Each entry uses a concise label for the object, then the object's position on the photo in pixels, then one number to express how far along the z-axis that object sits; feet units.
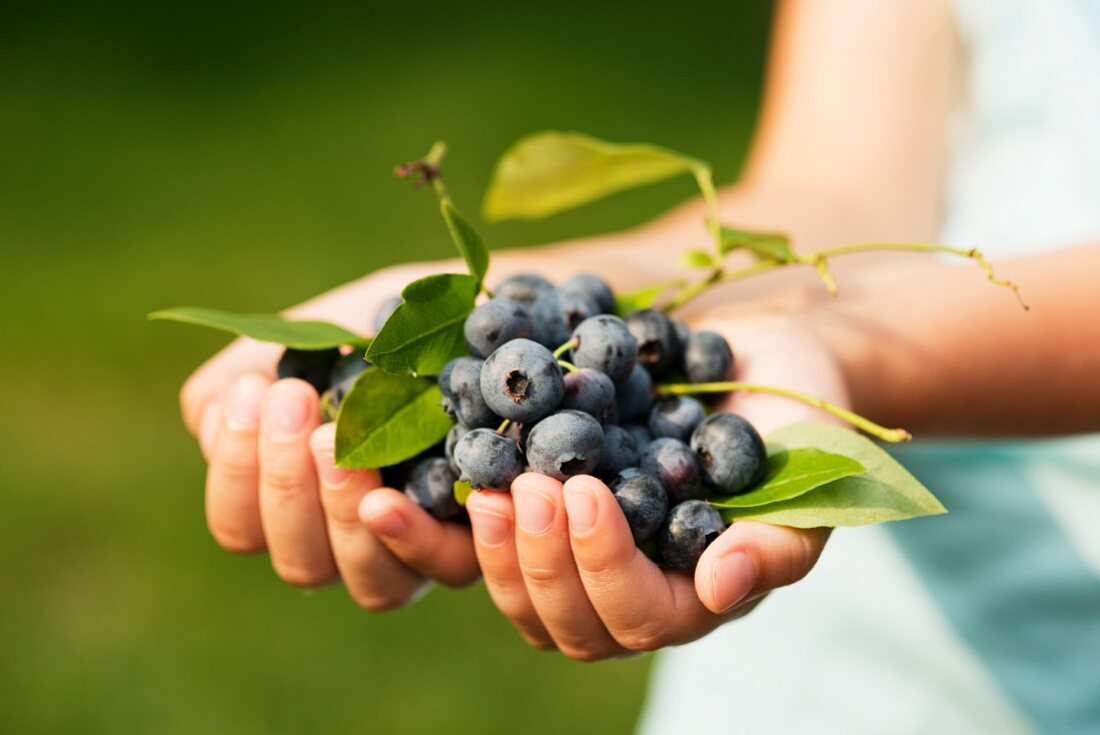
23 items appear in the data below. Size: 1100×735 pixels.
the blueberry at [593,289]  1.88
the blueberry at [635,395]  1.85
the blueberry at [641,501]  1.76
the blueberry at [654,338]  1.88
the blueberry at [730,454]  1.79
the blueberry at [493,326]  1.80
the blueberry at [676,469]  1.79
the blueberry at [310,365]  1.91
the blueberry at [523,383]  1.75
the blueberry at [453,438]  1.80
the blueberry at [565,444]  1.74
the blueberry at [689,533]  1.77
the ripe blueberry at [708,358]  1.88
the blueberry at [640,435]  1.83
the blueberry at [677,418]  1.84
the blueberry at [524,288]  1.91
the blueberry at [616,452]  1.79
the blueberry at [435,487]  1.83
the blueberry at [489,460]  1.76
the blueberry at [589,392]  1.78
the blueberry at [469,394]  1.78
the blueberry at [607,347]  1.80
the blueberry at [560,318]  1.85
